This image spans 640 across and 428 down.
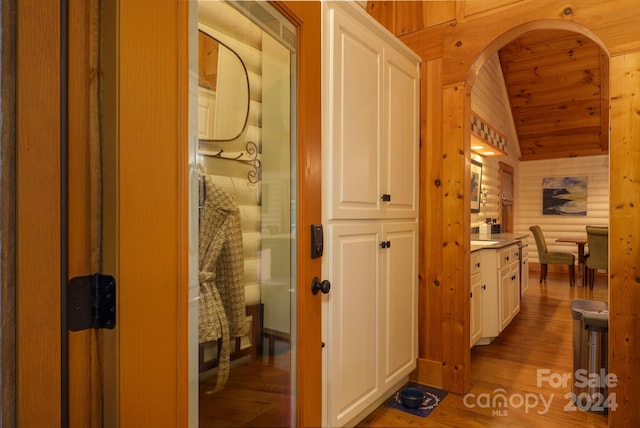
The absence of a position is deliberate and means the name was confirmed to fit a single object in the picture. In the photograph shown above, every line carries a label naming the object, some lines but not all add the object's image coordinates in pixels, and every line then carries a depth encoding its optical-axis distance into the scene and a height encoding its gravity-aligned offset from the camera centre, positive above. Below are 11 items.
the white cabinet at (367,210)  1.76 +0.03
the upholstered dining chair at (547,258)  6.19 -0.69
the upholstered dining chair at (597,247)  5.07 -0.42
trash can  2.30 -0.90
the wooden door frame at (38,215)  0.63 +0.00
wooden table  6.32 -0.75
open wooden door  0.64 -0.01
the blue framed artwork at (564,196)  7.52 +0.42
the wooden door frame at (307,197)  1.40 +0.07
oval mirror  1.21 +0.45
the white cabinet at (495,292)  3.33 -0.71
